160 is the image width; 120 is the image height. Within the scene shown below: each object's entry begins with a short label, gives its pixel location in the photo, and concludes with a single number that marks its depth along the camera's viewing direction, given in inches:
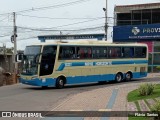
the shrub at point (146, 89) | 682.2
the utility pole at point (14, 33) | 1972.6
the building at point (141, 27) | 1769.2
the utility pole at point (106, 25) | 1962.1
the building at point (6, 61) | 2190.9
